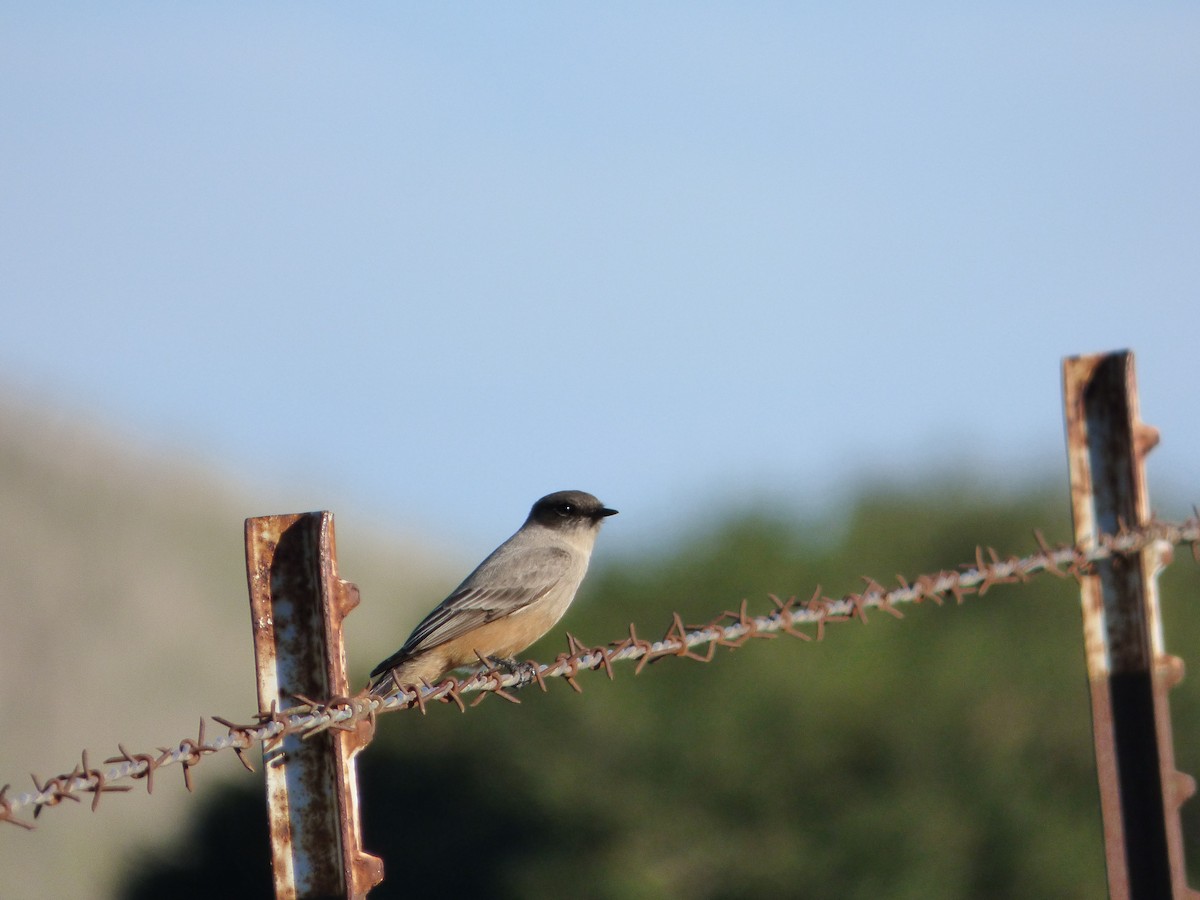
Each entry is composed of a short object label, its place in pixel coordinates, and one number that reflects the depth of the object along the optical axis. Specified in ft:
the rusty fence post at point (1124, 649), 30.17
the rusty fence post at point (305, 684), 22.86
